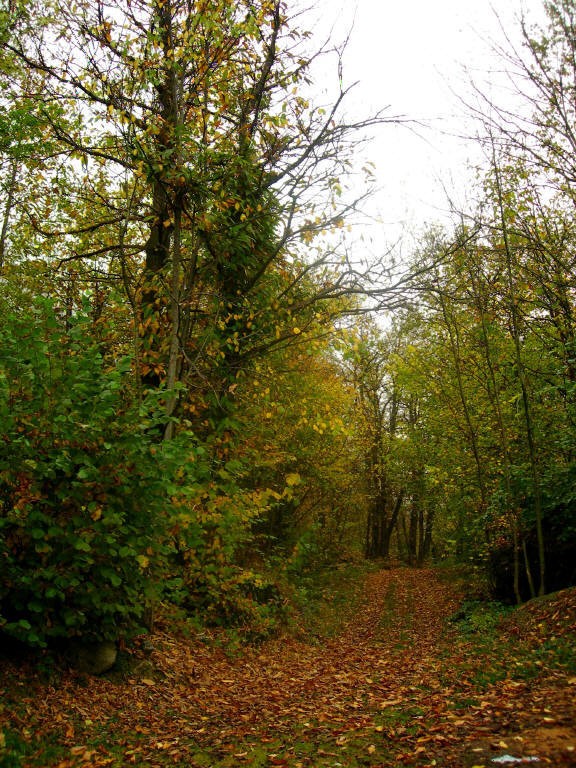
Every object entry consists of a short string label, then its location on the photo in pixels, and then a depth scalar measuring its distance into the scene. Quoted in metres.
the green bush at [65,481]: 5.13
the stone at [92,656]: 6.17
